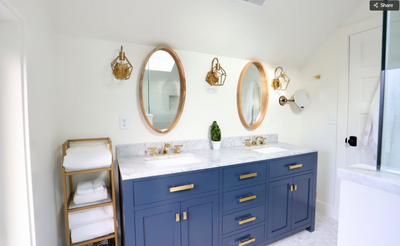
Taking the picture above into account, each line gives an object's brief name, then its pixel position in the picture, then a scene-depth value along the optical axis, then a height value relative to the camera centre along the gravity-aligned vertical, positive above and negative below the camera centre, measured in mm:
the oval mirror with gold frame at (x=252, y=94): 2281 +193
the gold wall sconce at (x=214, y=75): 2041 +362
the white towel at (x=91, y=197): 1313 -558
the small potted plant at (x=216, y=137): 2033 -257
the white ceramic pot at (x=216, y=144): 2031 -326
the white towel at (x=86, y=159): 1231 -292
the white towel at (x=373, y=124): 1935 -128
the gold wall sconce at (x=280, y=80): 2459 +373
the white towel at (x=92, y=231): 1309 -782
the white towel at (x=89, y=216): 1307 -686
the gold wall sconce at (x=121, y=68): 1609 +345
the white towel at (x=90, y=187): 1333 -503
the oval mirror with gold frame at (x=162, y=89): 1786 +204
